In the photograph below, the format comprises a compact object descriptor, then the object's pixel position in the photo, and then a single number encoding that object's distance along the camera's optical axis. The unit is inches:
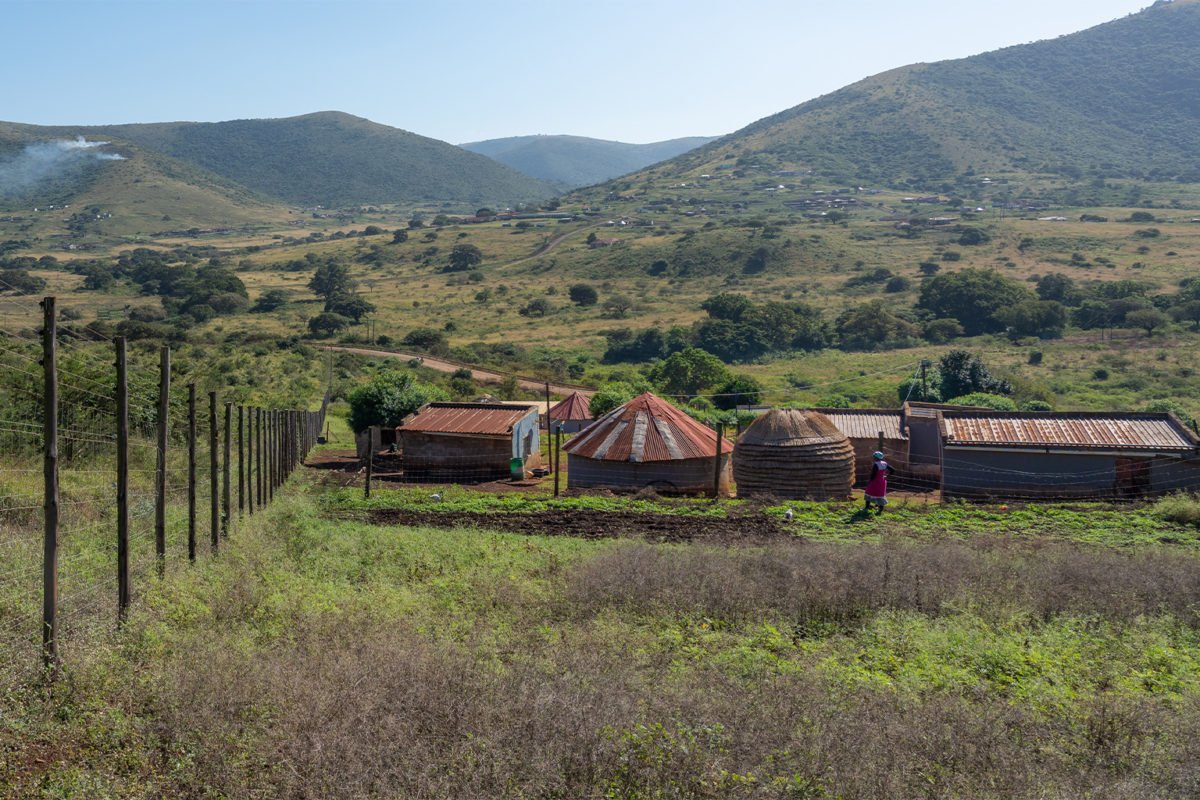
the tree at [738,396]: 1707.7
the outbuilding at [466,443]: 1067.3
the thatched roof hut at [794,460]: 881.5
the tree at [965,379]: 1612.9
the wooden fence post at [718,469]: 845.2
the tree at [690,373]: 1979.6
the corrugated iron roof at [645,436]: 930.1
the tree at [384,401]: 1239.5
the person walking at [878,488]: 768.3
